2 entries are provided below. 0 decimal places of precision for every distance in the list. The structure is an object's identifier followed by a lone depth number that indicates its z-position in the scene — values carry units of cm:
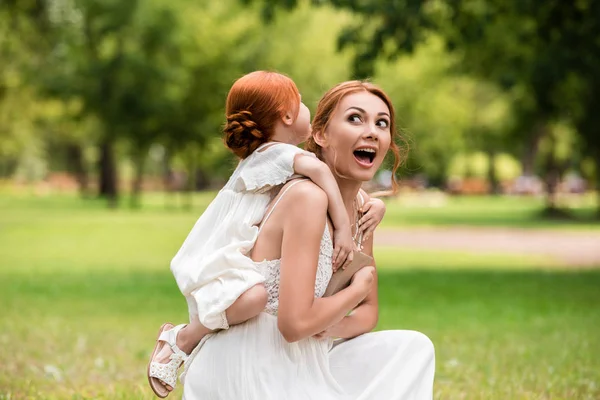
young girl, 365
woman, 356
